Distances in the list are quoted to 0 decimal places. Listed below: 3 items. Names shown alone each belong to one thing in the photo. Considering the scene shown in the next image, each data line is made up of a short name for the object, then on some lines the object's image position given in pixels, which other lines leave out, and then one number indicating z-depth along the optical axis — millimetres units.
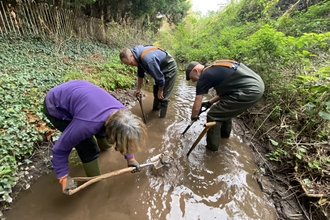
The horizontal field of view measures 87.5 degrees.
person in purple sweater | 1389
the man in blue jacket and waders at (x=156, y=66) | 3070
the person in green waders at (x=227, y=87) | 2535
